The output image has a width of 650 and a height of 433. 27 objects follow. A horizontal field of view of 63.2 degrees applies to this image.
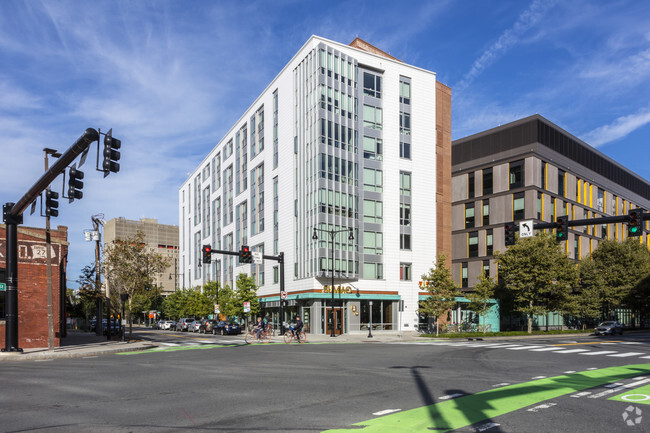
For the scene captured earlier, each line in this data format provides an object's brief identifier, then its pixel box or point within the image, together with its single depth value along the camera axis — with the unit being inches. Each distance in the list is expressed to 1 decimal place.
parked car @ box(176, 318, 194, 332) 2536.4
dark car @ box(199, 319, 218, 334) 2198.9
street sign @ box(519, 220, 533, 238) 996.6
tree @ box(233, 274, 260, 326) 2429.9
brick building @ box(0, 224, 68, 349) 1131.3
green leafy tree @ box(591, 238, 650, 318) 2522.1
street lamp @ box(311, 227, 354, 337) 1823.1
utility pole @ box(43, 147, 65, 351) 984.9
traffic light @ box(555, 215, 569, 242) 953.5
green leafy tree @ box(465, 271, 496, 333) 1897.1
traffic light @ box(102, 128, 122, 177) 652.1
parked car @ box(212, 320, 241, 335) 2038.6
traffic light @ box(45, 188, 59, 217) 896.3
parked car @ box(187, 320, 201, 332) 2378.7
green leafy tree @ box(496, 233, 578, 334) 1958.7
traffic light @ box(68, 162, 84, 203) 757.9
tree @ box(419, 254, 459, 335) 1878.7
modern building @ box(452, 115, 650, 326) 2618.1
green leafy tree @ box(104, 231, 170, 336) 1588.3
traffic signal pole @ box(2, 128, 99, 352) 954.7
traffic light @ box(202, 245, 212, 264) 1387.7
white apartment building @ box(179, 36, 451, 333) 2084.2
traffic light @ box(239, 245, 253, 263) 1480.1
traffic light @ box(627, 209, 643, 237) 893.2
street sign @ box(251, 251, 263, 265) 1651.1
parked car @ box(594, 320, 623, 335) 2028.8
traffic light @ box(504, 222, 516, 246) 1035.3
